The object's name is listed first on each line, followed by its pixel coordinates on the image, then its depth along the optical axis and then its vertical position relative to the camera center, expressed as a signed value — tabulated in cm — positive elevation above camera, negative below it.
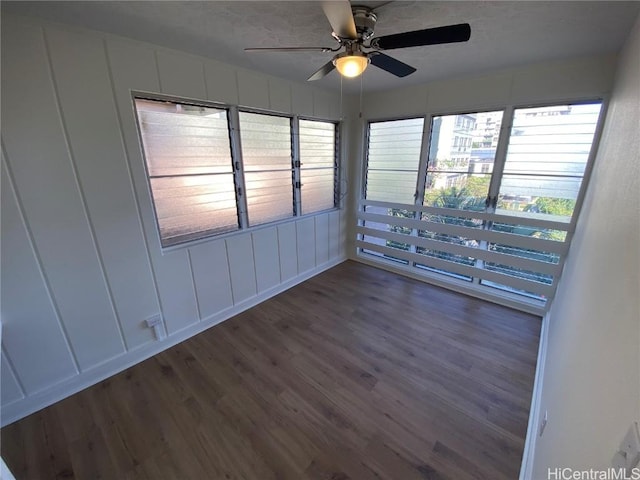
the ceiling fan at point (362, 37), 120 +64
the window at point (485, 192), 247 -31
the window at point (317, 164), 329 +1
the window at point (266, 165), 267 +0
